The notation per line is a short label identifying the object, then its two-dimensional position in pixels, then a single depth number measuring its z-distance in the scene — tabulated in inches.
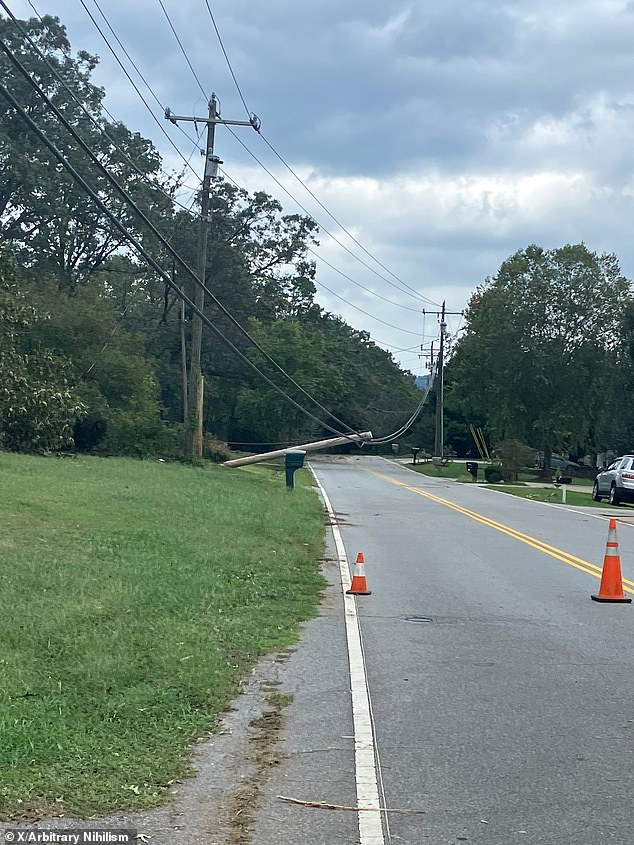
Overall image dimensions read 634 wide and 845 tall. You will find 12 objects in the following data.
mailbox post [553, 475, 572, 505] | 1469.0
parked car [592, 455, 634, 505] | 1424.7
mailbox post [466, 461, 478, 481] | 2279.8
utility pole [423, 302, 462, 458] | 2778.1
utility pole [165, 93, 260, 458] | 1392.7
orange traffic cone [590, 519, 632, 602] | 506.9
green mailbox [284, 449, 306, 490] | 1243.8
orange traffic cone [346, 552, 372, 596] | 518.9
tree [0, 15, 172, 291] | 2080.5
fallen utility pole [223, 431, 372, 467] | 1674.0
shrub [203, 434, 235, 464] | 1801.2
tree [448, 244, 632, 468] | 2434.8
